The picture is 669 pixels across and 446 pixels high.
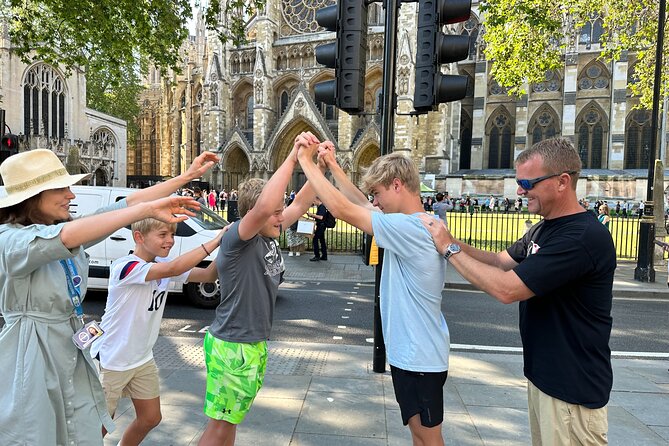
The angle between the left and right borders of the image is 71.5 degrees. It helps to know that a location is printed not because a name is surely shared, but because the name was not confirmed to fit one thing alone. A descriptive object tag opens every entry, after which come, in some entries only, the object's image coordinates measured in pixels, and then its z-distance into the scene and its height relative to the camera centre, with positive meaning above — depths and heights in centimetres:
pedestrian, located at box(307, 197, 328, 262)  1264 -117
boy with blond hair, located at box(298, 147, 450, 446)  215 -41
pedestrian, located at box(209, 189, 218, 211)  2600 -45
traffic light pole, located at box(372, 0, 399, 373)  454 +97
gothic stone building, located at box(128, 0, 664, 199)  3281 +646
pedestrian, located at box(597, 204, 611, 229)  1420 -43
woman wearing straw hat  168 -43
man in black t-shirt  193 -39
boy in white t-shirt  257 -75
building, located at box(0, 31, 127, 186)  2808 +494
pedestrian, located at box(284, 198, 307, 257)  1352 -138
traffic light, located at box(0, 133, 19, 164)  963 +93
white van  760 -86
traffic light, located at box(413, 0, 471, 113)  445 +142
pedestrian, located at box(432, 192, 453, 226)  1313 -32
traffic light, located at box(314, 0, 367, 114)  466 +146
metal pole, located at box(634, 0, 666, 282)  1041 -51
